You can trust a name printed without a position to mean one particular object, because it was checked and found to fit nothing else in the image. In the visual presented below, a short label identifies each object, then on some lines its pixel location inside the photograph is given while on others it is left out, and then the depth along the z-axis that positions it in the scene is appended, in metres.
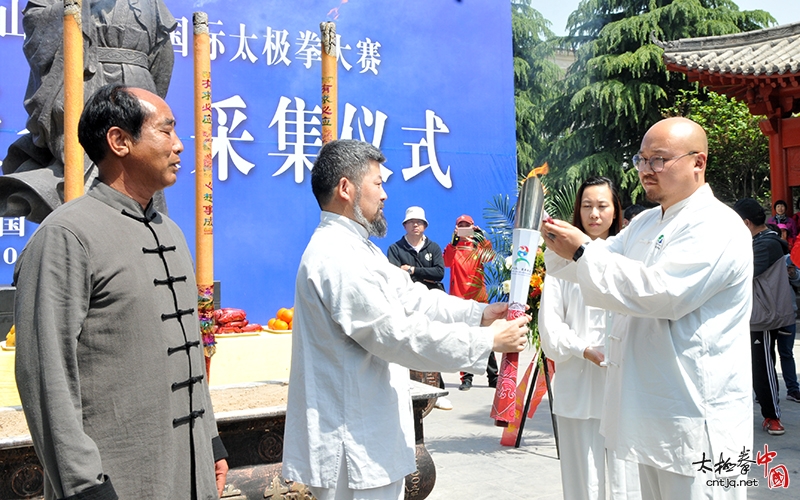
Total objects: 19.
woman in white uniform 3.36
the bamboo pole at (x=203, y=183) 3.46
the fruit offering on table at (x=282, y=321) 5.03
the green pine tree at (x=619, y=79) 17.52
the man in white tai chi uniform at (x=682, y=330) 2.37
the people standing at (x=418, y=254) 6.85
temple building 10.58
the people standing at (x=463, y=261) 7.09
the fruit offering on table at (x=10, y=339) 3.85
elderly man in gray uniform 1.62
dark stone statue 4.07
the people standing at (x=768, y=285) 5.49
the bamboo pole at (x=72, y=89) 3.19
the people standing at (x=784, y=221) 11.22
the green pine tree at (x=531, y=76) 19.81
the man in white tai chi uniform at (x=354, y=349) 2.18
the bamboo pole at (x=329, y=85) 3.87
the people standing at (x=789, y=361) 6.07
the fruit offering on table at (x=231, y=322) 4.74
